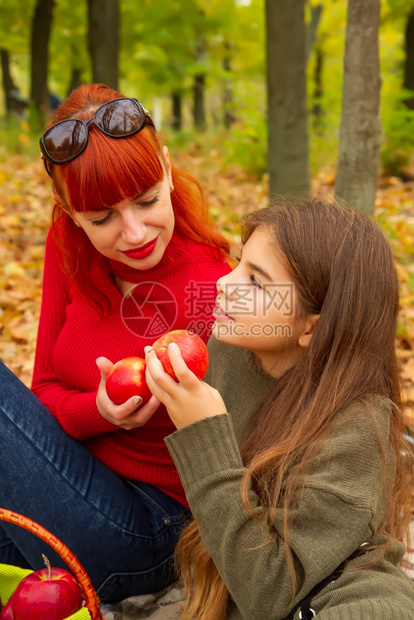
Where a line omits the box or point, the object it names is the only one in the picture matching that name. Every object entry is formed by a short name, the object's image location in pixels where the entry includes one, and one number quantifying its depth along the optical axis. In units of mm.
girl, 1398
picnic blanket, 1968
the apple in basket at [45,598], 1436
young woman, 1834
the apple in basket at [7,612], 1502
